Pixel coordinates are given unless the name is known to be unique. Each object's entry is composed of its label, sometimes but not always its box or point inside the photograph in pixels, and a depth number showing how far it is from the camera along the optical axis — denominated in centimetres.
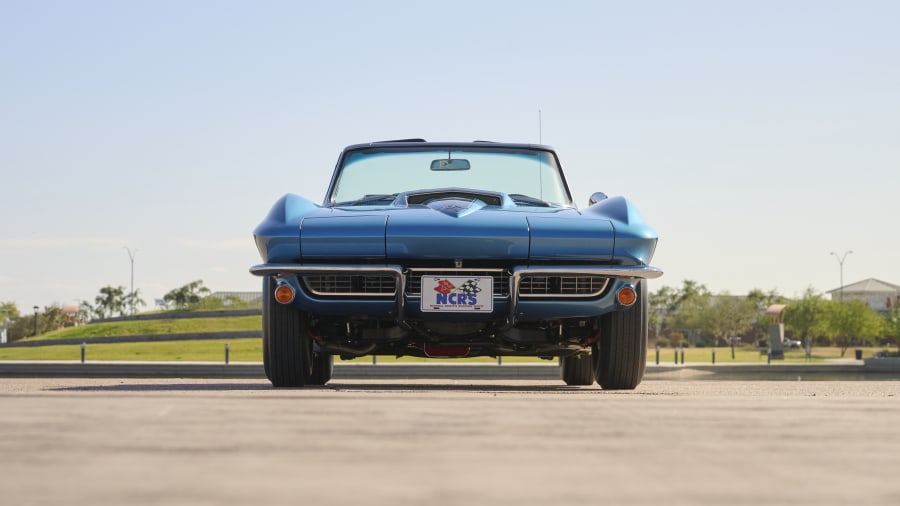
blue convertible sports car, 627
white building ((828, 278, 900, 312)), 16562
